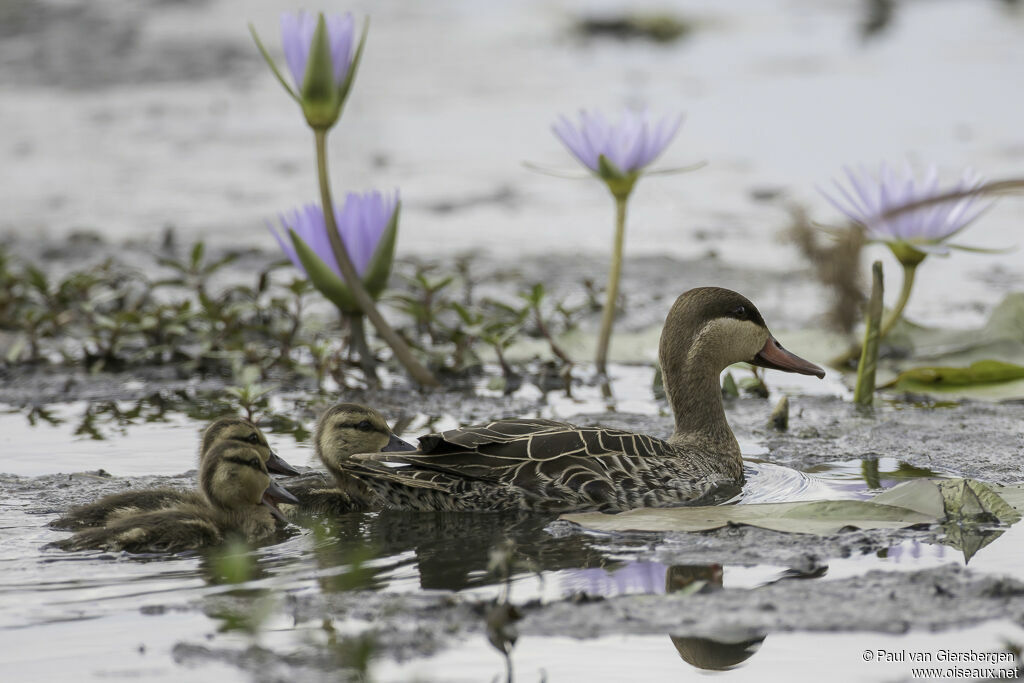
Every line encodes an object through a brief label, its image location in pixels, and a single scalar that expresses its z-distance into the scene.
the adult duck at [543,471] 9.55
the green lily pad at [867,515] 8.76
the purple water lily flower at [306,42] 11.48
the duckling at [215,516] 8.60
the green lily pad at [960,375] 13.11
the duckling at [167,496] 8.98
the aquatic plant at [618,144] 12.30
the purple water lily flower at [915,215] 11.59
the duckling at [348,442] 10.08
